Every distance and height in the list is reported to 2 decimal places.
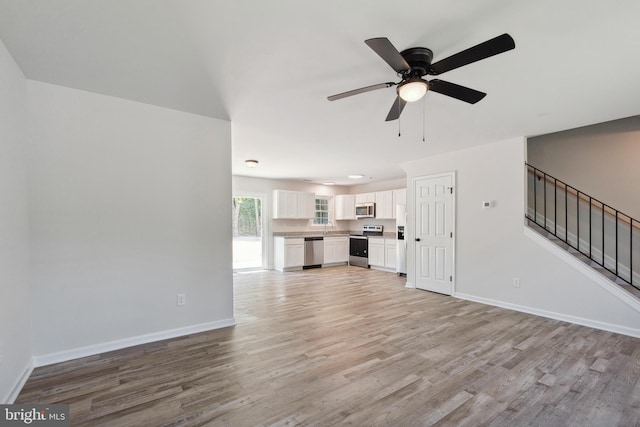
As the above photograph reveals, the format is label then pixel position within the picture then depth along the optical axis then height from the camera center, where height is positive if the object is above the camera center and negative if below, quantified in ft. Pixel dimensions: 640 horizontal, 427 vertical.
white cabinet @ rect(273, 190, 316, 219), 25.06 +0.34
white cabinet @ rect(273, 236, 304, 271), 23.98 -3.80
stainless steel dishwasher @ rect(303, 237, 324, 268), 25.09 -3.84
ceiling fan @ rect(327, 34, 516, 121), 5.33 +3.03
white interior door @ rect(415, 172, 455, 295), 15.92 -1.40
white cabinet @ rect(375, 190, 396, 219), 24.34 +0.30
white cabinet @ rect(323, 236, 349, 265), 26.37 -3.89
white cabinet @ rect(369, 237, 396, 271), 23.12 -3.73
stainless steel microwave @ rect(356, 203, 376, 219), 25.82 -0.14
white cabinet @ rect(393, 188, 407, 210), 22.98 +1.01
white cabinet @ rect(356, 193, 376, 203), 25.98 +1.01
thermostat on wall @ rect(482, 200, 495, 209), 14.17 +0.21
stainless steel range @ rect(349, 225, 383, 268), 25.66 -3.39
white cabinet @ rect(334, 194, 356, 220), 28.30 +0.25
